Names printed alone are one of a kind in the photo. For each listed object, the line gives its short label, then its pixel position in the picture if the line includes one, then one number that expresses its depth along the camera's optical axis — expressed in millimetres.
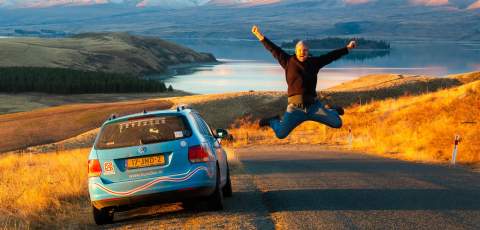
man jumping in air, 12203
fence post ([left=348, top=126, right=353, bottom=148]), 27700
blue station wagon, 9055
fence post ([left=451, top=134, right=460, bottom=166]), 18094
